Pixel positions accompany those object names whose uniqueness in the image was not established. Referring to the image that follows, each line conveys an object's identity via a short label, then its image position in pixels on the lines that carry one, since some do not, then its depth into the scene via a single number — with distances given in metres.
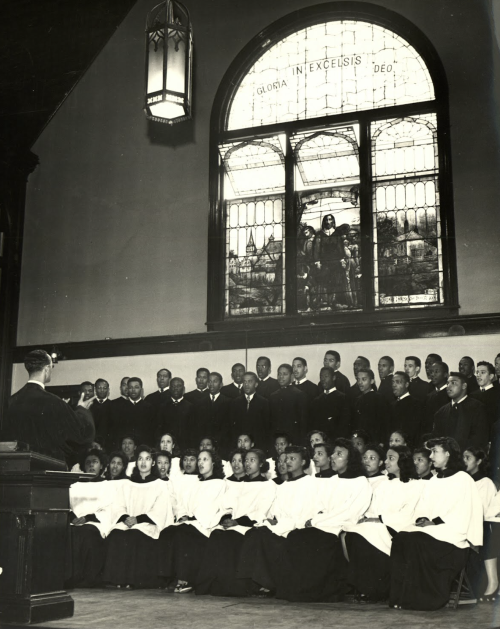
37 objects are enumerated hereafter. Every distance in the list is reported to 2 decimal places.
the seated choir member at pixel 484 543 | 6.44
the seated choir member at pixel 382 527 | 6.47
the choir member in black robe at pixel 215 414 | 9.72
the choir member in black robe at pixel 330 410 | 9.17
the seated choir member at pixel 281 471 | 7.56
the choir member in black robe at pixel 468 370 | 8.89
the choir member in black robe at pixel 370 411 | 8.86
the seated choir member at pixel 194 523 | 7.24
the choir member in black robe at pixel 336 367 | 9.52
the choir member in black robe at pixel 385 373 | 9.05
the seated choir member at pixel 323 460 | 7.18
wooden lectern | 4.80
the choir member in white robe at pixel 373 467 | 7.08
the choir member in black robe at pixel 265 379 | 9.84
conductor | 5.11
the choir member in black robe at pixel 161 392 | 10.26
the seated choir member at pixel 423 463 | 6.55
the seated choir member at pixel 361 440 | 7.86
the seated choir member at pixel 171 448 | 8.62
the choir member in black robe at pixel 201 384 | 10.09
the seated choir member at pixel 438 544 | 6.04
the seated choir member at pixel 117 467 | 8.21
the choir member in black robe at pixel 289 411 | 9.39
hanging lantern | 6.62
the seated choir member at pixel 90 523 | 7.51
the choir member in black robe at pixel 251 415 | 9.55
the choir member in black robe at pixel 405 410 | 8.63
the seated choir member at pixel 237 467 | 7.77
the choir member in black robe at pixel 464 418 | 7.93
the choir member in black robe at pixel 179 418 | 9.89
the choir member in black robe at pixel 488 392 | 8.32
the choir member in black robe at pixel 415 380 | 8.91
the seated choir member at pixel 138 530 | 7.46
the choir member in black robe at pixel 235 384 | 10.03
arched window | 10.55
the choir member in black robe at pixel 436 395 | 8.54
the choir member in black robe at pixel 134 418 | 10.14
